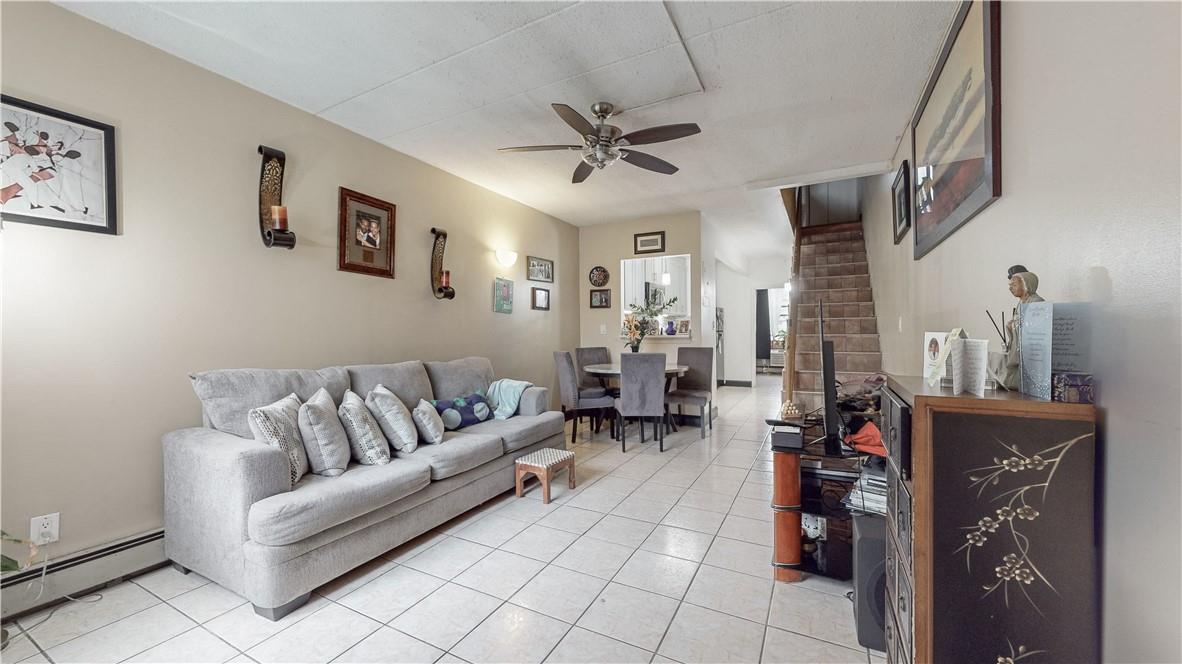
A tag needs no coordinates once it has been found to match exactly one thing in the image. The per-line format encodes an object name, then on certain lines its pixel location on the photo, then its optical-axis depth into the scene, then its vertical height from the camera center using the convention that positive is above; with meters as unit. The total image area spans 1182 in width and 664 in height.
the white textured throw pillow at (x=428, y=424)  2.83 -0.63
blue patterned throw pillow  3.25 -0.64
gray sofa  1.81 -0.81
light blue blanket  3.60 -0.58
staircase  4.45 +0.21
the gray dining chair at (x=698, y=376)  4.95 -0.57
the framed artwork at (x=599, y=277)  5.95 +0.68
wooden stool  2.98 -0.96
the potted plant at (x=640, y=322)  4.99 +0.05
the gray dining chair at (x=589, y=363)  4.87 -0.44
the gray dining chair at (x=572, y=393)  4.69 -0.72
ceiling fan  2.54 +1.16
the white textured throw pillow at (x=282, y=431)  2.06 -0.50
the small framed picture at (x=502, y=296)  4.66 +0.34
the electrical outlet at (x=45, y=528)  1.88 -0.87
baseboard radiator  1.81 -1.10
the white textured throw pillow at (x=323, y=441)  2.23 -0.58
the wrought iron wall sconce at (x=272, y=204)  2.70 +0.77
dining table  4.60 -0.47
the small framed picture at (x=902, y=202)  3.04 +0.92
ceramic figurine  1.11 +0.02
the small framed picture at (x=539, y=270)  5.17 +0.69
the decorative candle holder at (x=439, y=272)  3.92 +0.50
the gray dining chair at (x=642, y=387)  4.26 -0.60
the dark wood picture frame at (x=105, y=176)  1.91 +0.73
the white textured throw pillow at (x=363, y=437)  2.43 -0.62
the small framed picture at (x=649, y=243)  5.64 +1.08
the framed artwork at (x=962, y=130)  1.49 +0.84
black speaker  1.58 -0.93
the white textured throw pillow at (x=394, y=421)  2.64 -0.57
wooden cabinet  0.88 -0.43
